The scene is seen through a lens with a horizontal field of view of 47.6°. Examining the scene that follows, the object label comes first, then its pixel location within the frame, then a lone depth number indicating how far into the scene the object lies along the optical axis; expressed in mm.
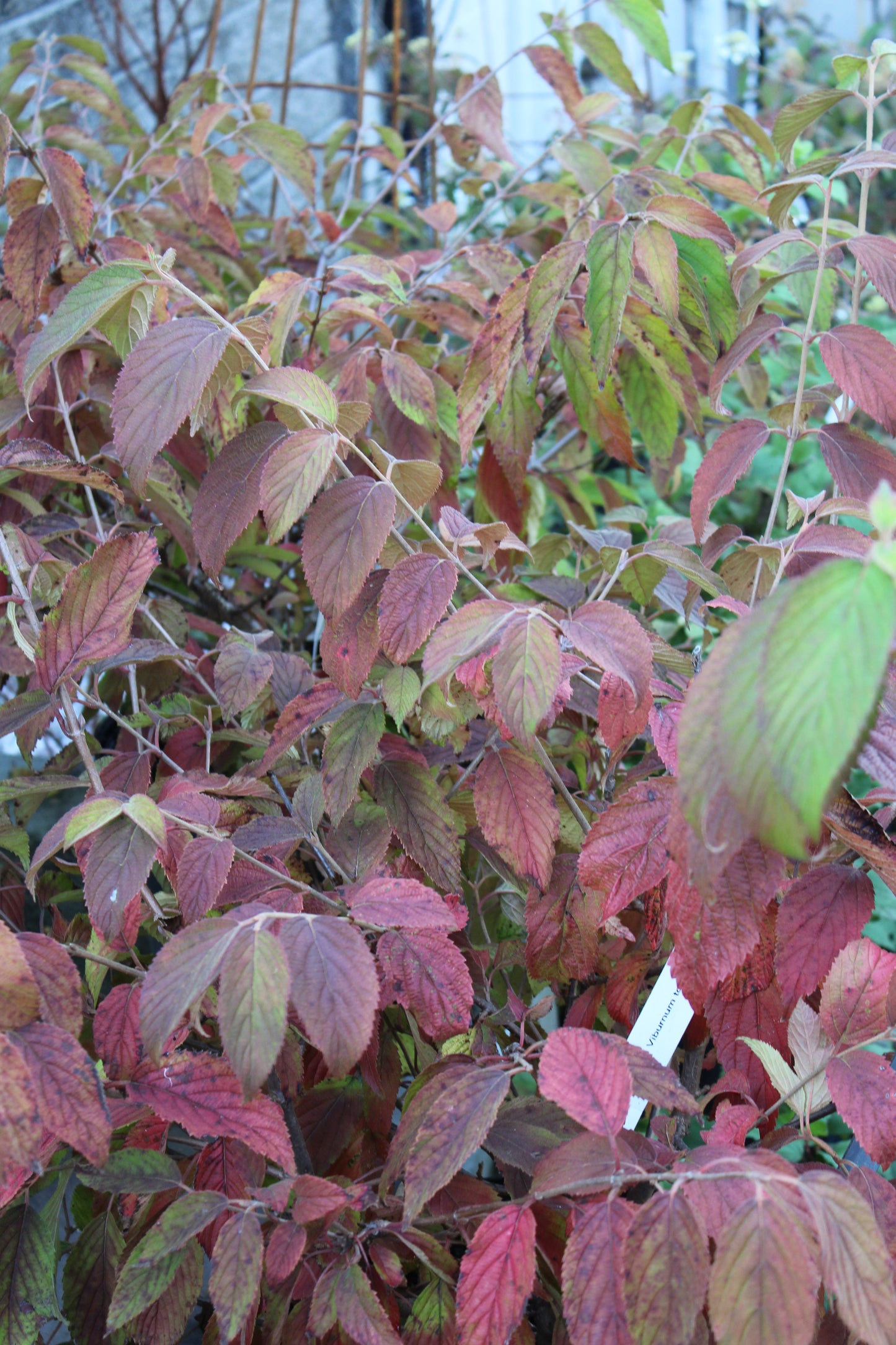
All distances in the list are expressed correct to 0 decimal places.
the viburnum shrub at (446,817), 481
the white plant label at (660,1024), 699
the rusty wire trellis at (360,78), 1700
